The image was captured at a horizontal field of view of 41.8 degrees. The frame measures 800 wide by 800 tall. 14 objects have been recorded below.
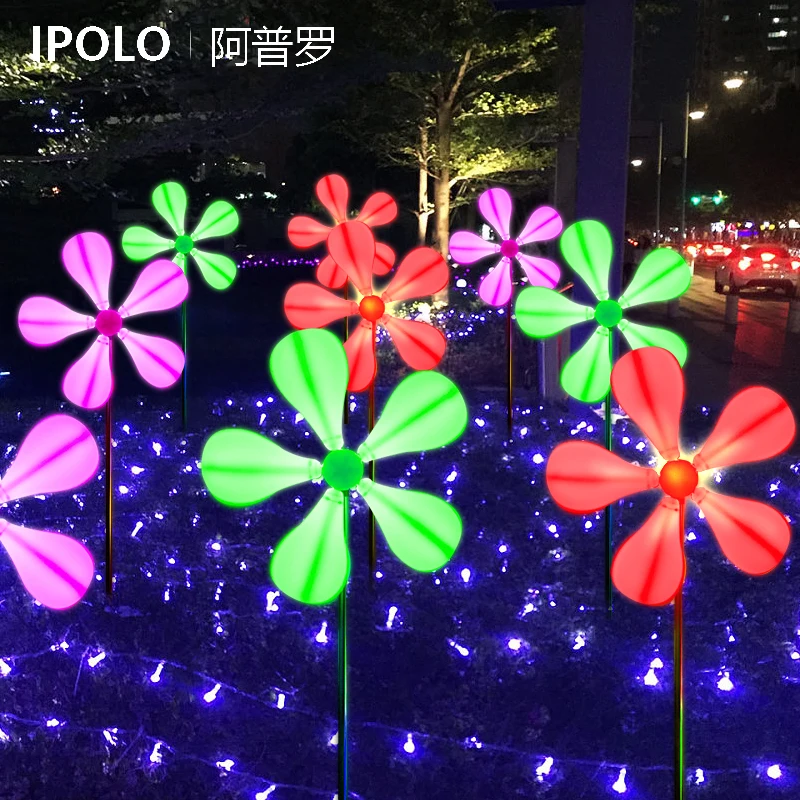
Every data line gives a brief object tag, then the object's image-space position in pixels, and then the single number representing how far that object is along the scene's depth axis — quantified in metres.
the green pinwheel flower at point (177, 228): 6.30
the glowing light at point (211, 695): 3.64
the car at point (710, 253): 34.61
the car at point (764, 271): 20.12
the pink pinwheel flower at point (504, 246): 6.40
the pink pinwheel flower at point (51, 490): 2.52
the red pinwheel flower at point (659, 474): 2.42
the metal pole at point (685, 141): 28.61
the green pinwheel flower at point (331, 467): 2.37
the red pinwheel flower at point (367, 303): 4.11
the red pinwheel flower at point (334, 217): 6.00
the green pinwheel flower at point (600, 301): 4.32
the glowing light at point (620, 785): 3.15
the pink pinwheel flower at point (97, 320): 4.47
